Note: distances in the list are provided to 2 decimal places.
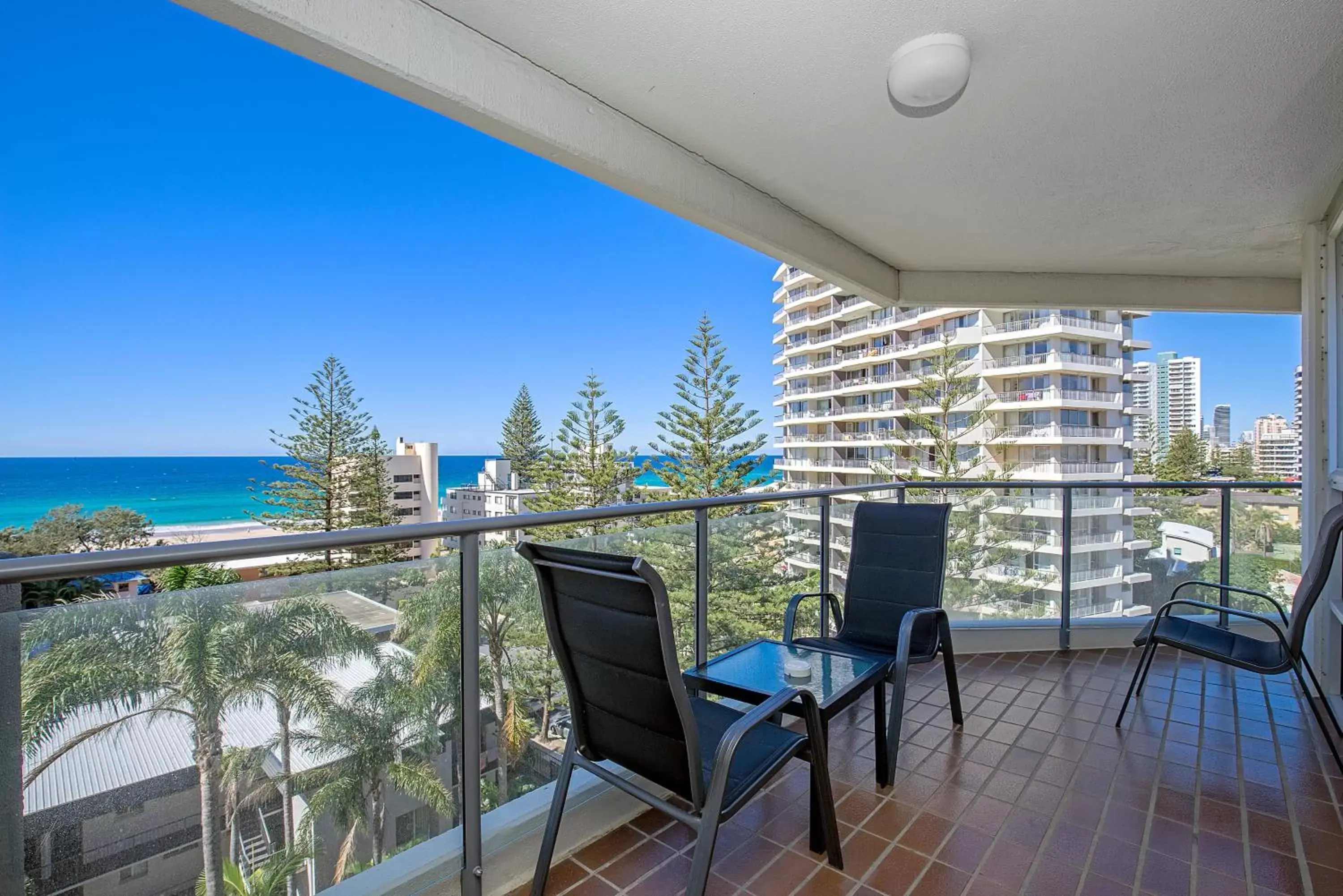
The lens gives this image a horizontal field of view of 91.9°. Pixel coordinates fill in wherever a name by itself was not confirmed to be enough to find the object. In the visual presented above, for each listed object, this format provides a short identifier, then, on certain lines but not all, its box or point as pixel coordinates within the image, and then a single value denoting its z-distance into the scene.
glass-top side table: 2.02
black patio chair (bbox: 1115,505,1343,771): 2.41
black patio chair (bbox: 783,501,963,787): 2.74
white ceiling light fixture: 1.78
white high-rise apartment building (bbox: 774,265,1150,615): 30.50
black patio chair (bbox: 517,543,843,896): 1.43
